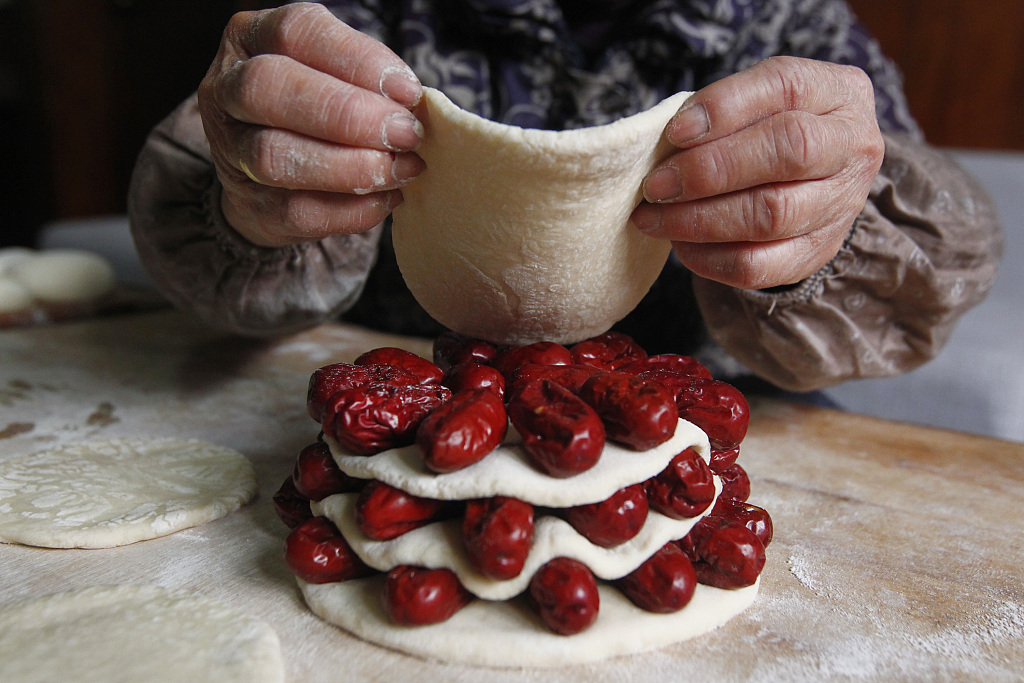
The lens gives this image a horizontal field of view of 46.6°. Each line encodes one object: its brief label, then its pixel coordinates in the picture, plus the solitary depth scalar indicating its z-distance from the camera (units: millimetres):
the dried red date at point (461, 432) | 382
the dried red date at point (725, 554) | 408
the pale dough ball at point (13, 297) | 790
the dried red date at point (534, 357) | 436
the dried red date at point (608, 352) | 457
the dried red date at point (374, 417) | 401
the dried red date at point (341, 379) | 421
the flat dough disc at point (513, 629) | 381
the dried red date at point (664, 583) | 393
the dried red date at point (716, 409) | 425
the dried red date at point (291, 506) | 436
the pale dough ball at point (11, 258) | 911
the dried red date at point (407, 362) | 436
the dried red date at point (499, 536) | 377
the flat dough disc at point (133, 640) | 370
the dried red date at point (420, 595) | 382
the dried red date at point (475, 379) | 420
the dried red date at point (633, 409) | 390
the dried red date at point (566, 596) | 379
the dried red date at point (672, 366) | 448
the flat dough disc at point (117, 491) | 441
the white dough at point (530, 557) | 386
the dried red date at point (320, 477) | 416
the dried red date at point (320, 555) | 404
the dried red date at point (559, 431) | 381
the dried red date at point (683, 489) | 399
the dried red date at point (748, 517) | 429
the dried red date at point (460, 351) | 456
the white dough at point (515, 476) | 384
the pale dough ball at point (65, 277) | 832
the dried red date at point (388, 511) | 390
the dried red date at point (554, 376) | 415
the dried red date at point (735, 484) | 448
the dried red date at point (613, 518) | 388
